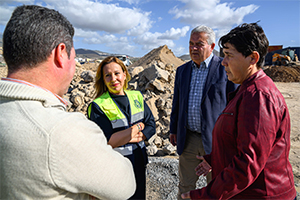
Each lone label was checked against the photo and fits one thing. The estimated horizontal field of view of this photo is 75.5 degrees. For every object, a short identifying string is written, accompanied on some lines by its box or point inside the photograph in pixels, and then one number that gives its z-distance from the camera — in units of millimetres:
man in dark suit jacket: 2574
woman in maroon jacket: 1215
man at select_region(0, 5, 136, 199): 824
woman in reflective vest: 2189
